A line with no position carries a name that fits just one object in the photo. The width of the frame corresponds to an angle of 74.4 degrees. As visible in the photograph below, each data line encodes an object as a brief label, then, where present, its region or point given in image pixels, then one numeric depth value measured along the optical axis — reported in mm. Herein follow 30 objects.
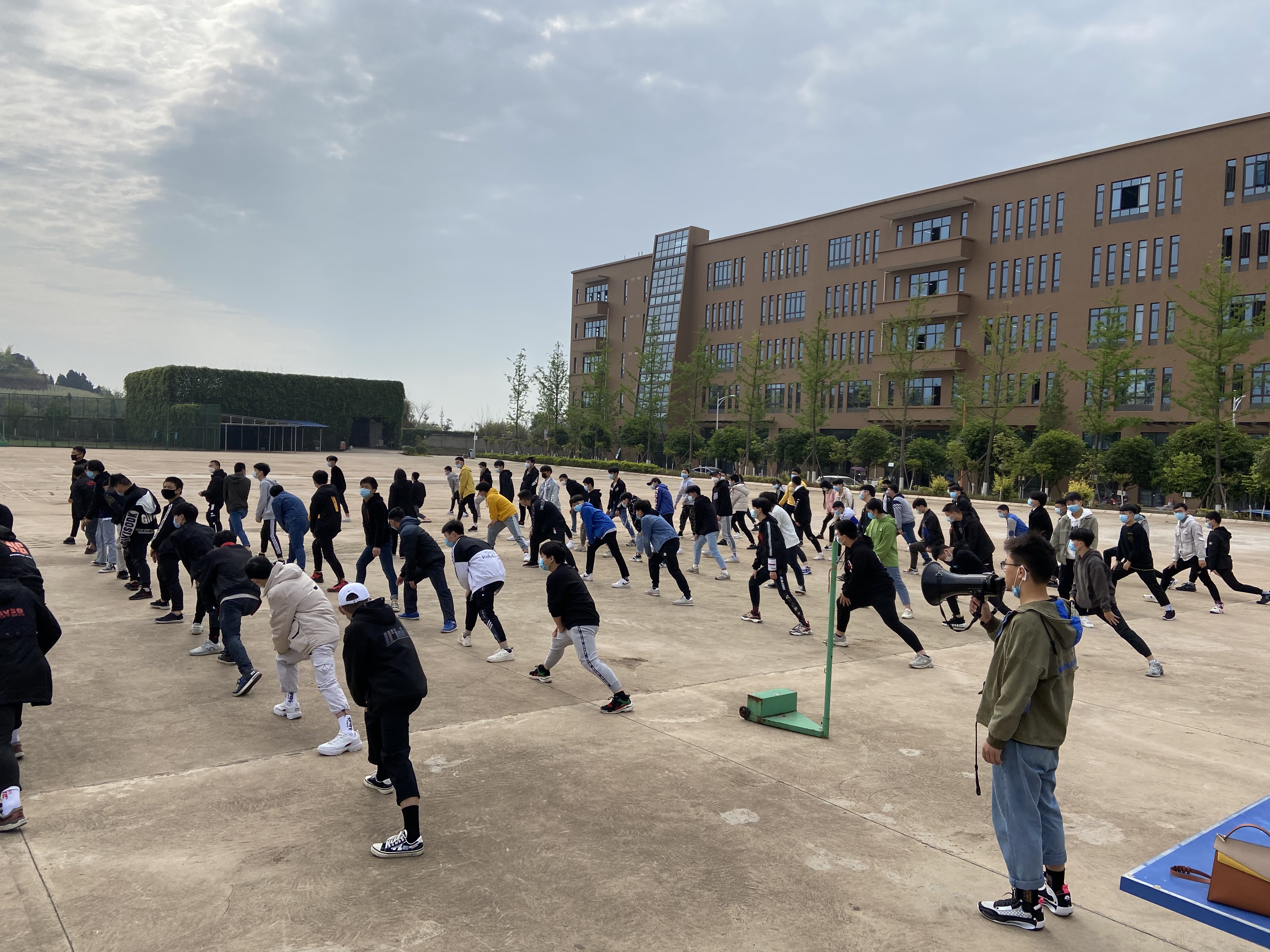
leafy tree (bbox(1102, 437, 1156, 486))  40125
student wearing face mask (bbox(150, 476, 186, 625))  10188
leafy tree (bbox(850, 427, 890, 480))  52781
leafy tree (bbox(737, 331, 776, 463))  62125
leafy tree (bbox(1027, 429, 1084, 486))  42250
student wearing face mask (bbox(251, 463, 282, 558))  13609
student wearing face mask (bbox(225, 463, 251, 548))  15406
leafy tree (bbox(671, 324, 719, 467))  71062
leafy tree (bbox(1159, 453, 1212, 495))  37219
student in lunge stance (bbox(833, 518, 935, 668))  9391
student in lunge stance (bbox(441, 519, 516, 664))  9125
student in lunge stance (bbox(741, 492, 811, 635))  11203
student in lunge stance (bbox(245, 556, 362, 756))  6594
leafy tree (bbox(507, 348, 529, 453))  83250
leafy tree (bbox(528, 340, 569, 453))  81625
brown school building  46125
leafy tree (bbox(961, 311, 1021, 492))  49094
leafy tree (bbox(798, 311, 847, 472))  57844
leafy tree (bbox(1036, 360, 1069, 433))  50375
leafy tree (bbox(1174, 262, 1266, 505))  37938
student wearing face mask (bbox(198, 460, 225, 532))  16266
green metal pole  6699
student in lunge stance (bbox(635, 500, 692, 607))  12750
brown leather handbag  3145
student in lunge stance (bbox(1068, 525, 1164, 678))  9211
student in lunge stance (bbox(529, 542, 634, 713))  7484
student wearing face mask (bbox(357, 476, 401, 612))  11898
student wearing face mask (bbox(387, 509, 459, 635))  9797
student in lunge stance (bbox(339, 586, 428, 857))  4785
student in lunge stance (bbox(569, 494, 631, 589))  13383
